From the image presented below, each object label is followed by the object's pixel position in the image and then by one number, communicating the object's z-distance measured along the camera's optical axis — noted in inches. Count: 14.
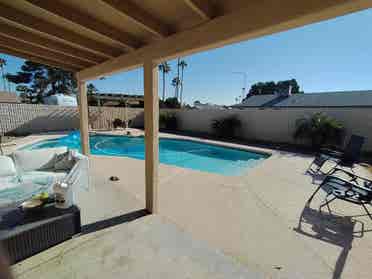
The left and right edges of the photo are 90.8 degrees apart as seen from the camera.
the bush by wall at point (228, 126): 430.3
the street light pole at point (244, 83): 820.9
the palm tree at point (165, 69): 1024.1
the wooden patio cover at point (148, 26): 61.9
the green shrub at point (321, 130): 307.6
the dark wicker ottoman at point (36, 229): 73.9
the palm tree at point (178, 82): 1137.5
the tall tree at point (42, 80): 855.7
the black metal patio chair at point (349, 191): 110.0
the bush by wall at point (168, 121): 560.1
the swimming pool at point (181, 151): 286.9
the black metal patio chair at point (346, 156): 197.1
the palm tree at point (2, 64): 1003.5
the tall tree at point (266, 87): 1733.5
